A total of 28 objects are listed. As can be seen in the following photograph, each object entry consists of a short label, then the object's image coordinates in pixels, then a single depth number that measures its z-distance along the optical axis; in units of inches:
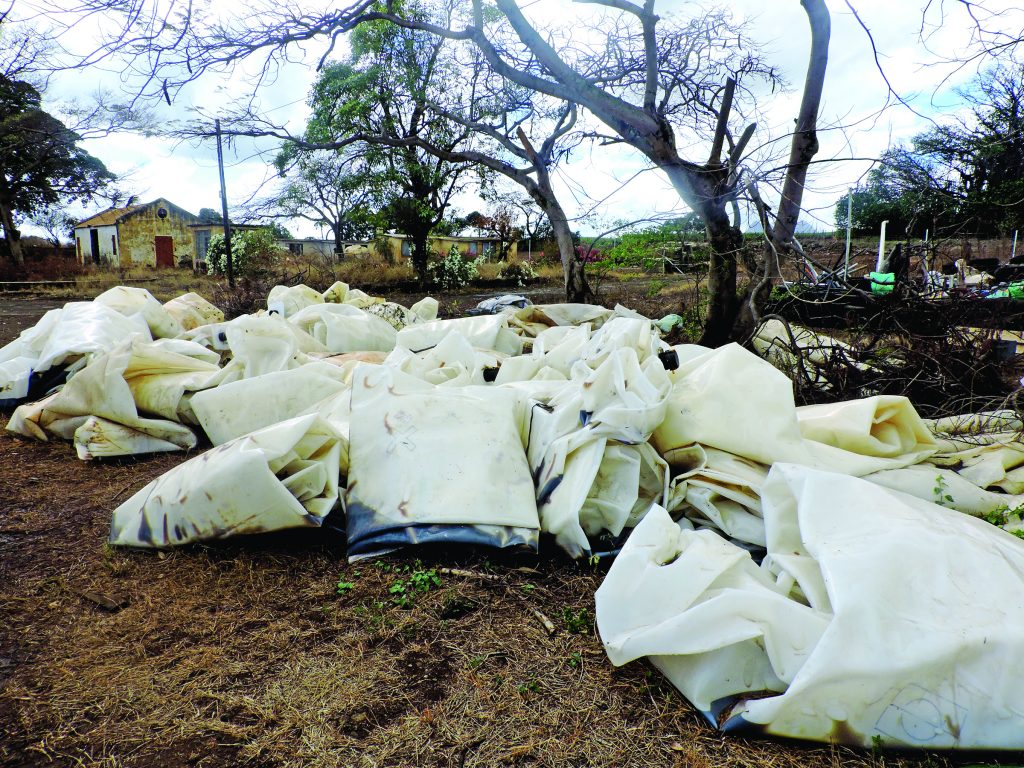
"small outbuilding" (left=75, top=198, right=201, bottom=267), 1042.1
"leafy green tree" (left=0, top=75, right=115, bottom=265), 733.3
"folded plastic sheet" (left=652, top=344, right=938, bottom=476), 85.9
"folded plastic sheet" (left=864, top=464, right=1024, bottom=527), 81.7
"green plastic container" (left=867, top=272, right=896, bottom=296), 156.2
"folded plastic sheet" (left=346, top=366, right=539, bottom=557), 78.7
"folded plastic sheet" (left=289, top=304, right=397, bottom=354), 178.1
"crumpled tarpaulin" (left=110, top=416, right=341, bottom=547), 78.0
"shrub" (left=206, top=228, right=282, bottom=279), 507.1
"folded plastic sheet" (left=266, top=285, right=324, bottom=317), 208.5
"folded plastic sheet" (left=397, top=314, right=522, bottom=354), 162.6
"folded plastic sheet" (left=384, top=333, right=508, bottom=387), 125.0
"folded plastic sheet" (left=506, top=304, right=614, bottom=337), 197.5
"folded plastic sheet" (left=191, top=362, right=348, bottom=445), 119.6
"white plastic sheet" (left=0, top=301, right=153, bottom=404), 150.3
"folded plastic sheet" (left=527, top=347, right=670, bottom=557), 81.9
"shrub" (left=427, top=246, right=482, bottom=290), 583.8
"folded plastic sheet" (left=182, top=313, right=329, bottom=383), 138.6
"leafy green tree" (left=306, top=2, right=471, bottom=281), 470.9
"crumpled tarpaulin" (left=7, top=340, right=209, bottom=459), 120.3
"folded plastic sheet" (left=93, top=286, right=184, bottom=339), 191.2
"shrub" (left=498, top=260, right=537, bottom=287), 663.8
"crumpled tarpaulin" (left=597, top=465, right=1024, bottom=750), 48.3
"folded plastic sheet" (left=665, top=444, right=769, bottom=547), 78.3
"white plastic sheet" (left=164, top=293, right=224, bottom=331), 216.1
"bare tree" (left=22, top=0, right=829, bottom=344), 169.3
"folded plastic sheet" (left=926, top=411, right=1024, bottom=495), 85.8
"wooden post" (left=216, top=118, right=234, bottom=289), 392.5
